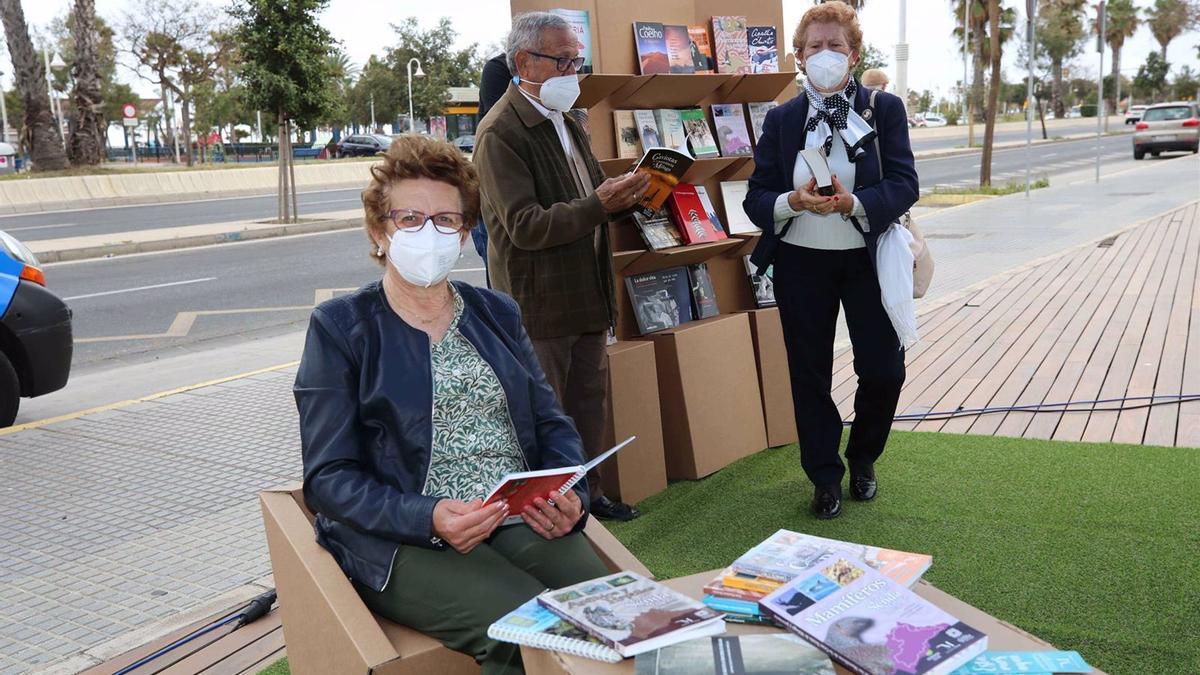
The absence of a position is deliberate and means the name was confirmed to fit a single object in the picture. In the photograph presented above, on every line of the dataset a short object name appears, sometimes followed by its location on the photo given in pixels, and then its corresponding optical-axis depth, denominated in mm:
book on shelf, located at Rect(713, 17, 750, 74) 4996
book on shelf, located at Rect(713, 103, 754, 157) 5105
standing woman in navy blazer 3938
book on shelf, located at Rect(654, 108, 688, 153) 4797
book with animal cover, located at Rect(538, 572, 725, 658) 1904
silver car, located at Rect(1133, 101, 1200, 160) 29422
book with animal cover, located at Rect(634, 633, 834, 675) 1804
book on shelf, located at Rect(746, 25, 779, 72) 5141
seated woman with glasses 2387
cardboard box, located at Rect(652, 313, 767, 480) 4793
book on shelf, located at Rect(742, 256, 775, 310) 5379
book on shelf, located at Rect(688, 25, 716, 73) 4902
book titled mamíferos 1822
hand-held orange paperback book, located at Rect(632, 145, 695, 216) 3605
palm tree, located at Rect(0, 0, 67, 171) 22781
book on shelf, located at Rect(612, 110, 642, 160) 4672
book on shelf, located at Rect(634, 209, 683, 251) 4629
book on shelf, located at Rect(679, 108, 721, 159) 4945
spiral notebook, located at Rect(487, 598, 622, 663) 1884
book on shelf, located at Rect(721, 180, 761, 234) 5223
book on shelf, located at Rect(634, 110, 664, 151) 4715
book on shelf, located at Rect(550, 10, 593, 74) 4312
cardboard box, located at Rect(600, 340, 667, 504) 4496
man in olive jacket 3768
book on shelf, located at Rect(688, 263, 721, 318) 5094
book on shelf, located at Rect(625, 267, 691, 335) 4801
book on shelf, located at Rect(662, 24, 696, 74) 4746
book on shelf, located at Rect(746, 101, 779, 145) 5250
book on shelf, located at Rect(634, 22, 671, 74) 4605
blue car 6117
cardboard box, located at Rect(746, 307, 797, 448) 5266
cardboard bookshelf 4547
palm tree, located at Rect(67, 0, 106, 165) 25609
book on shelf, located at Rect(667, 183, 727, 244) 4812
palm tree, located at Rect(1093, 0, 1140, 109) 85500
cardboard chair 2223
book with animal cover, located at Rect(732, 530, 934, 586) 2186
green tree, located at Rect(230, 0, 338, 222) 16656
